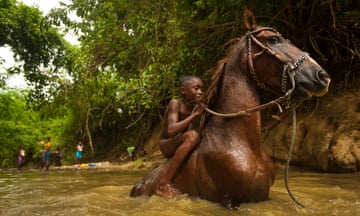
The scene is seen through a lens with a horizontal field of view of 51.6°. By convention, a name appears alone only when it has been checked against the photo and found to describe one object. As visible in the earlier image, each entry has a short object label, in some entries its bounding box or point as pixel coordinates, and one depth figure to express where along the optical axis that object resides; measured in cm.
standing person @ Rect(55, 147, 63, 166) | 1804
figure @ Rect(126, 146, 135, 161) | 1465
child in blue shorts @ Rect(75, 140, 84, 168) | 1599
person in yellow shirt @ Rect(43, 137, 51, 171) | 1478
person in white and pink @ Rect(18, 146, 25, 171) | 1570
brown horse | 281
